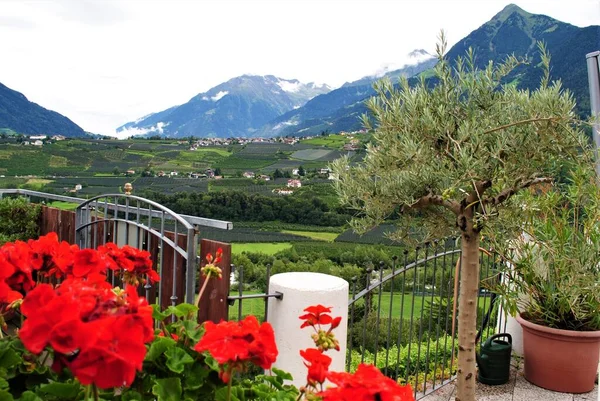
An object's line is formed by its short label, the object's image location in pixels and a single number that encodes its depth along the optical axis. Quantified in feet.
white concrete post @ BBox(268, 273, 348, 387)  8.03
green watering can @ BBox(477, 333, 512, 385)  12.44
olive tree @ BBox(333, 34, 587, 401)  8.46
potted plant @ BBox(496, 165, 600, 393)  11.91
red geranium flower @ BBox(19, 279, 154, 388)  2.16
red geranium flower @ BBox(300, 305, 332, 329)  4.22
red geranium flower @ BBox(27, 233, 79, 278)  4.09
